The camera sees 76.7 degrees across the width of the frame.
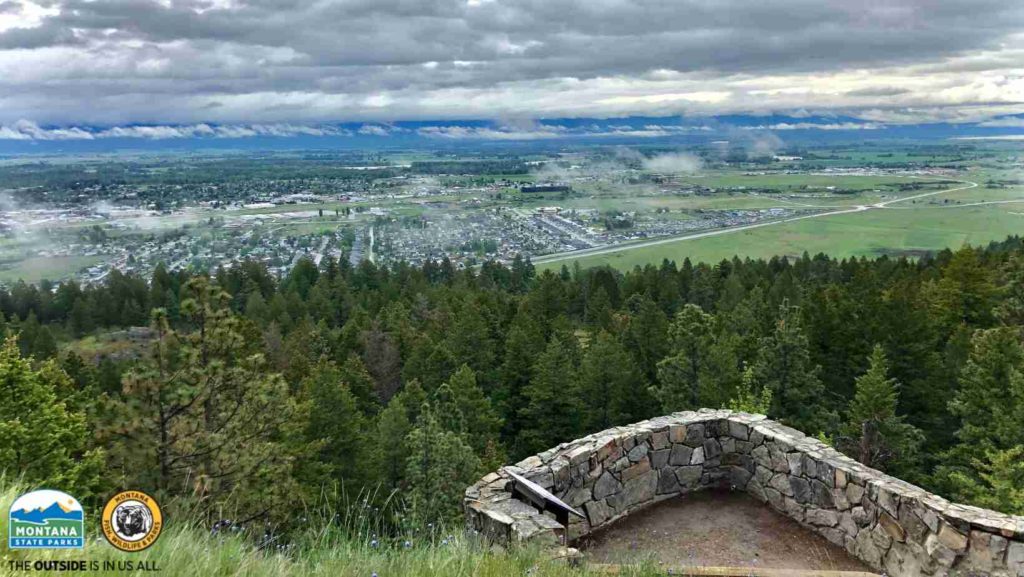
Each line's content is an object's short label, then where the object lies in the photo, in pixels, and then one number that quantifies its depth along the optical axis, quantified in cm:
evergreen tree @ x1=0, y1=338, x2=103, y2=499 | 1254
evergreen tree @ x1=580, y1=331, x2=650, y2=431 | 2634
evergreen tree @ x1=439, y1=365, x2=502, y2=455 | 2372
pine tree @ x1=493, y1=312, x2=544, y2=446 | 3081
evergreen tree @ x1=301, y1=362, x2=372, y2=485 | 2120
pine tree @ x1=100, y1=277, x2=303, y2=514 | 1091
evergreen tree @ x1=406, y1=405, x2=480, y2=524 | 1445
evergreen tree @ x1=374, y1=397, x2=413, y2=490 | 2092
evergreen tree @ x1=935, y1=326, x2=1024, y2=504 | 1616
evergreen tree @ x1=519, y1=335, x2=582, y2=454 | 2750
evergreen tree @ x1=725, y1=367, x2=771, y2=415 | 1678
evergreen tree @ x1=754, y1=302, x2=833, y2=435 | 2061
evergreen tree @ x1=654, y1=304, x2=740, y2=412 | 2095
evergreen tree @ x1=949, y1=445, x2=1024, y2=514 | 1363
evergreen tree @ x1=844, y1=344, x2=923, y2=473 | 1850
